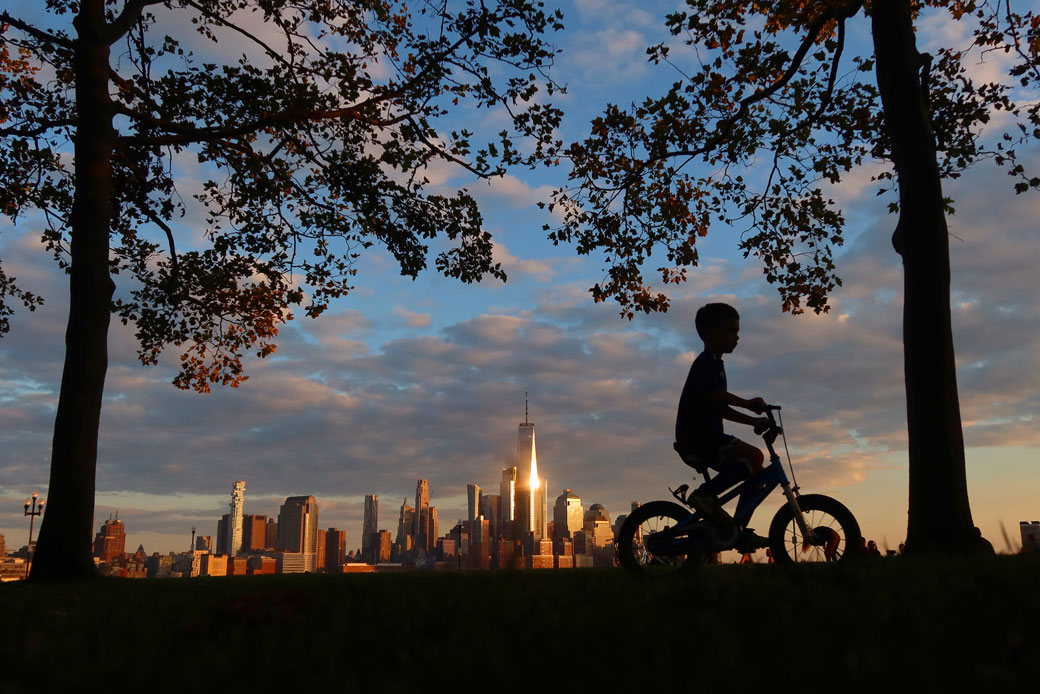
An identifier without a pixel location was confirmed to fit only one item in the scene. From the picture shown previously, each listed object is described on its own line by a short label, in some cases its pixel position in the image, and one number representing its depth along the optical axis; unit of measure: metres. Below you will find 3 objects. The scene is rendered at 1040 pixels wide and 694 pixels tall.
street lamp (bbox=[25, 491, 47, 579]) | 51.83
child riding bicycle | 7.15
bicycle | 7.19
